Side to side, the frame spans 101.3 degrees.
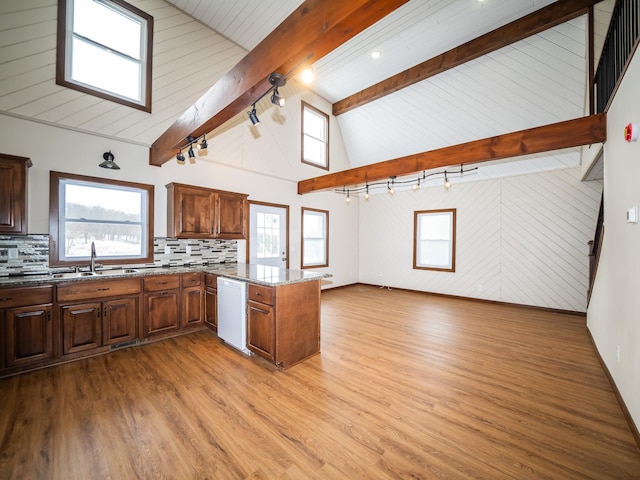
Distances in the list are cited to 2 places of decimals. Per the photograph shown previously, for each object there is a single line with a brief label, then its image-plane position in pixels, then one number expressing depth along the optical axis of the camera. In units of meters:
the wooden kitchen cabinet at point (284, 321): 2.74
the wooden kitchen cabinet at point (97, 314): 2.87
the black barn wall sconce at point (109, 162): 3.41
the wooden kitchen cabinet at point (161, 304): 3.39
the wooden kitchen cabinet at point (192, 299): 3.71
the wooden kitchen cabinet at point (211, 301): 3.68
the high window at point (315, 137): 6.27
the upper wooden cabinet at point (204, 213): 3.87
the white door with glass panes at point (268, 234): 5.28
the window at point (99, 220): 3.23
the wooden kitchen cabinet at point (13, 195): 2.71
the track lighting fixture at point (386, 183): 6.20
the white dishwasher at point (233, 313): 3.10
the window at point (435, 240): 6.26
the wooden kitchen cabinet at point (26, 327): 2.56
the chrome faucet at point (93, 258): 3.25
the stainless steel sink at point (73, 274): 2.93
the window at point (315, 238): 6.41
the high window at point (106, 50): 3.27
